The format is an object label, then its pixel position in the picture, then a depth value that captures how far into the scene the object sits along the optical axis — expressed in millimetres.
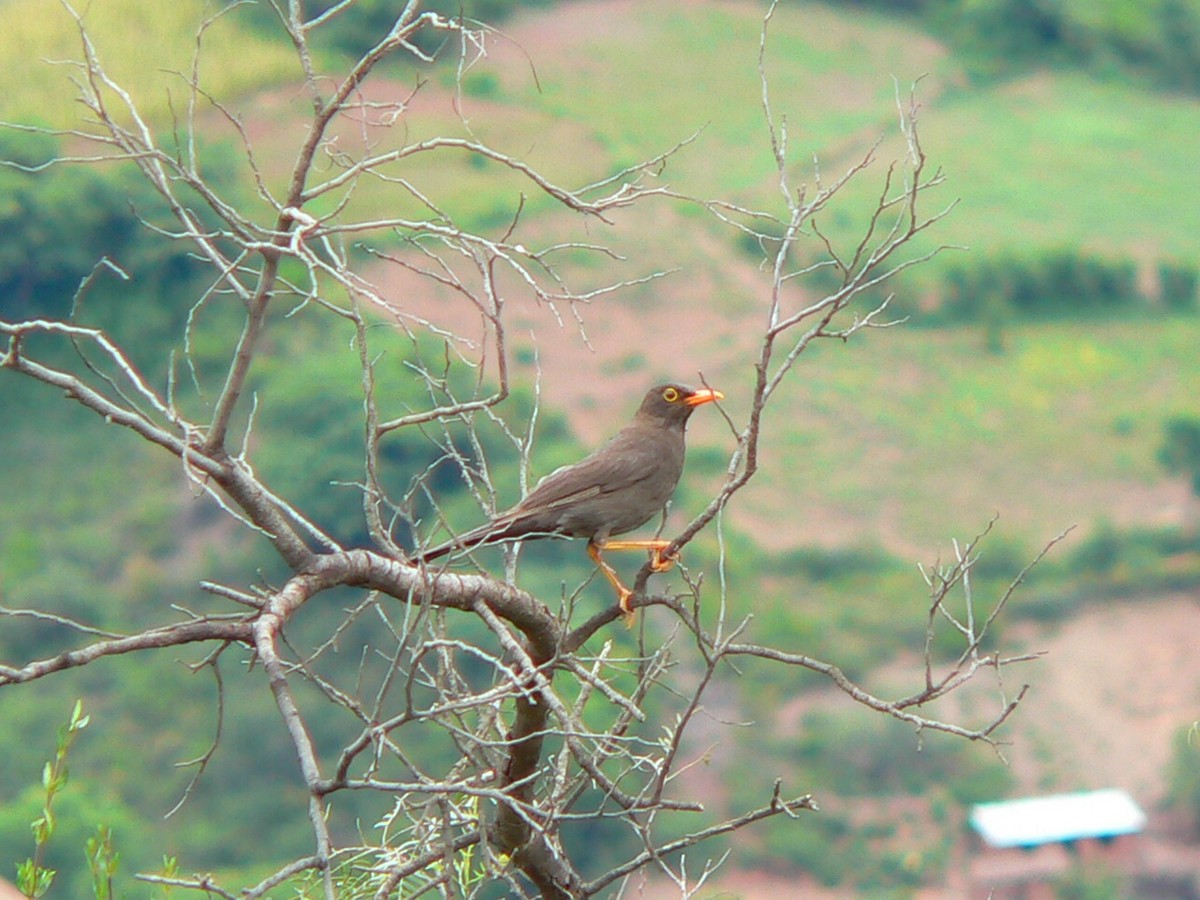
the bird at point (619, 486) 14617
